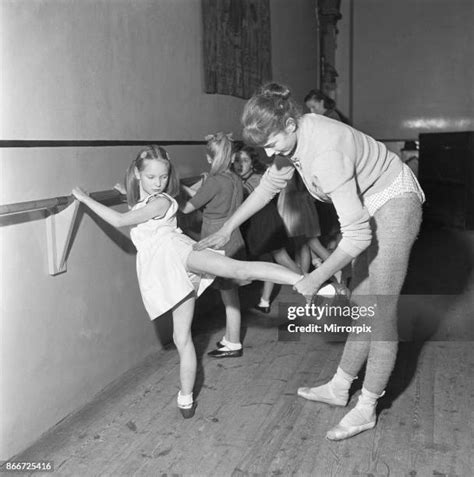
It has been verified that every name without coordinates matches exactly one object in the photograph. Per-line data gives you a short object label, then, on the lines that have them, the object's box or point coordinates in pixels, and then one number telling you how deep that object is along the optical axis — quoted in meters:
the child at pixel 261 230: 4.50
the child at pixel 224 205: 3.65
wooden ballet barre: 2.33
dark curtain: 4.57
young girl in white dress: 2.75
